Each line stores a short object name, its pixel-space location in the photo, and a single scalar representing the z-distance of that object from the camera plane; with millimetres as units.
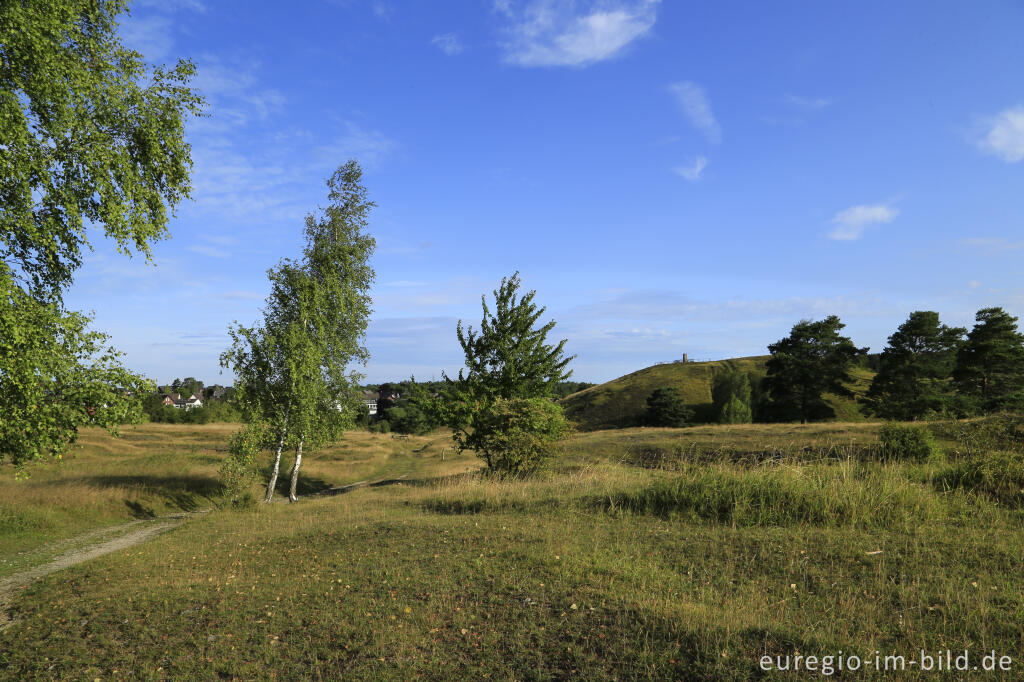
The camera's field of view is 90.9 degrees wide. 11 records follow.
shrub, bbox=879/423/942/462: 19891
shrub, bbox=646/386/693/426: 75875
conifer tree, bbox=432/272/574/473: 24141
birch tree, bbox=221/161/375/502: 25734
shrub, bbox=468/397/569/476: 23531
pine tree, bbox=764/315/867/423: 70000
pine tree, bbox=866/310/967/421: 59344
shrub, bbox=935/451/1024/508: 12062
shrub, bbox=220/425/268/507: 22516
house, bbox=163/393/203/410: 135975
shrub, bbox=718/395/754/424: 69000
